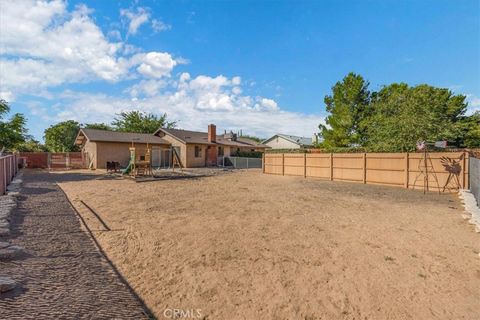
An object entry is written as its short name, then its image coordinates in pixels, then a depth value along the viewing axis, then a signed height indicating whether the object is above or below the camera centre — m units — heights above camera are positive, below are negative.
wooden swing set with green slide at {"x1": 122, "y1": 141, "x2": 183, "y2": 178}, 16.35 -0.74
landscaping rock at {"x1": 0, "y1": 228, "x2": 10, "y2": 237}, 4.83 -1.46
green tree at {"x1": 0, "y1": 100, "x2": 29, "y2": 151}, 20.20 +2.23
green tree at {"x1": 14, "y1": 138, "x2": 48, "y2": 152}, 32.70 +1.39
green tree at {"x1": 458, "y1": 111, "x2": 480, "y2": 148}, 22.94 +2.15
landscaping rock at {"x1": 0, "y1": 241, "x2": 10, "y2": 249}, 4.22 -1.50
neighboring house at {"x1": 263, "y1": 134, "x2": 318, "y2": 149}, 42.08 +2.77
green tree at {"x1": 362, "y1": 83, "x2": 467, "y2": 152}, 17.03 +3.36
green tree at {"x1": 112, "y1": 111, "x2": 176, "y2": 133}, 42.28 +5.75
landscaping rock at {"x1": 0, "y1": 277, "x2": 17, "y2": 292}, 3.03 -1.57
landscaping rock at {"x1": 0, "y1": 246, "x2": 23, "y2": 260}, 3.90 -1.53
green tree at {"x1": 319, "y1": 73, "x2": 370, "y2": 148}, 26.80 +4.98
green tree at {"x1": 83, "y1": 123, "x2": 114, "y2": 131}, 43.71 +5.58
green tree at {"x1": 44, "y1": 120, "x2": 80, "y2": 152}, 37.84 +3.07
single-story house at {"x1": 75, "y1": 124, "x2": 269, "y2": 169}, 23.03 +1.19
